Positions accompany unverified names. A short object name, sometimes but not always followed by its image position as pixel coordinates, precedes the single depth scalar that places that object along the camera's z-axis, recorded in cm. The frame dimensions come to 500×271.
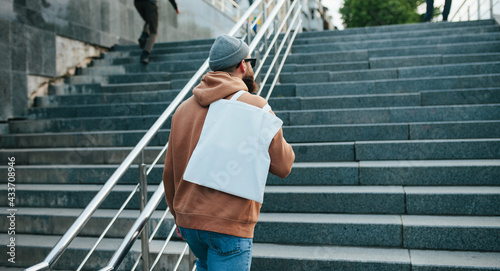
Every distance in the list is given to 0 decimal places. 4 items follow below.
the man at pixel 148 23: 721
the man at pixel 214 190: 166
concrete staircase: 314
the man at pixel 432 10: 836
